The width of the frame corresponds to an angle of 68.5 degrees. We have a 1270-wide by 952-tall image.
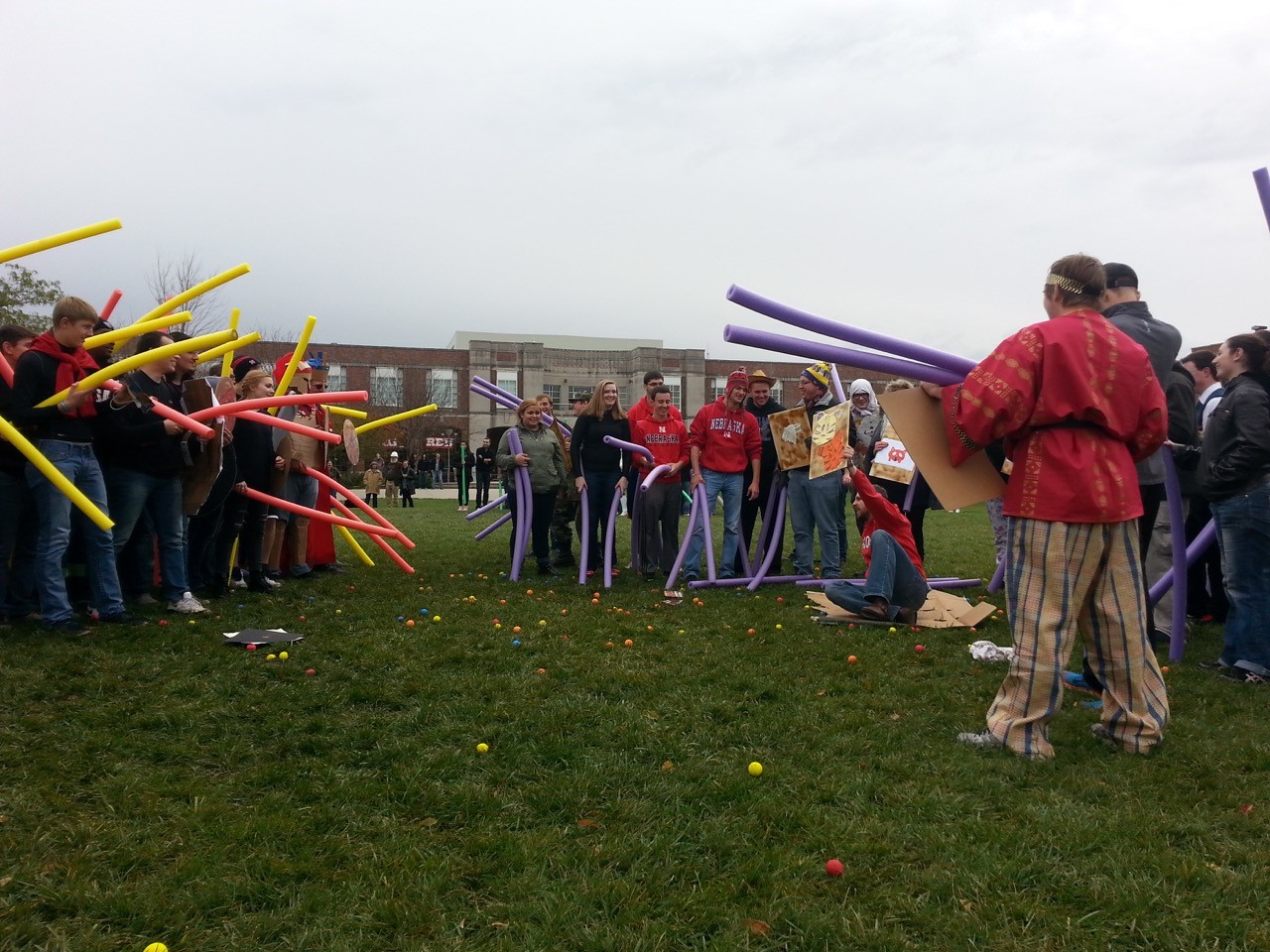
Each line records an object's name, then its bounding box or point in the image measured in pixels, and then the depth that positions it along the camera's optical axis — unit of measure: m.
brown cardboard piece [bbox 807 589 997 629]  7.28
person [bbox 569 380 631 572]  10.05
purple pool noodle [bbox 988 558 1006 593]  8.58
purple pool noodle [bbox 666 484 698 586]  8.91
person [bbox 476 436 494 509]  23.83
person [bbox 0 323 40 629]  6.10
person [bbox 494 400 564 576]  10.03
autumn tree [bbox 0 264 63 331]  26.42
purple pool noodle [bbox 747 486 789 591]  9.10
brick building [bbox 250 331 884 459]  59.78
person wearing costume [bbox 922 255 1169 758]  4.03
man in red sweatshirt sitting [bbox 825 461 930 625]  7.26
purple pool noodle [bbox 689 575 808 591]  9.12
